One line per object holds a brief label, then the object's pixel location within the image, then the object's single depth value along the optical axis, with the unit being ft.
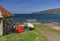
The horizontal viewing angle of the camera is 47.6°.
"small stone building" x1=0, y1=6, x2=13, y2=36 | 22.89
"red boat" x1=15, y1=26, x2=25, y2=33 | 26.03
